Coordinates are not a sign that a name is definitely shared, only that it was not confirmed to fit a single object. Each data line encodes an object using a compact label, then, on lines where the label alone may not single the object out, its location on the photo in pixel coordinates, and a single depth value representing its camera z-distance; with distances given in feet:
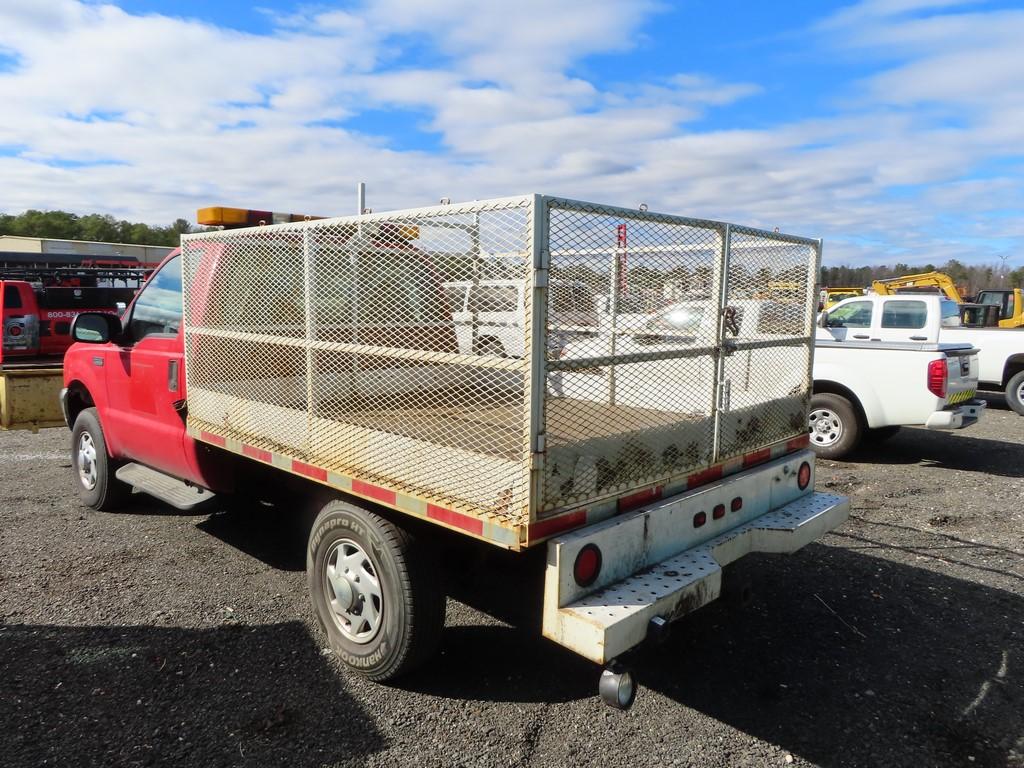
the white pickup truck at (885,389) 24.27
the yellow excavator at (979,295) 50.93
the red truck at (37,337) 20.40
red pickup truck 8.51
